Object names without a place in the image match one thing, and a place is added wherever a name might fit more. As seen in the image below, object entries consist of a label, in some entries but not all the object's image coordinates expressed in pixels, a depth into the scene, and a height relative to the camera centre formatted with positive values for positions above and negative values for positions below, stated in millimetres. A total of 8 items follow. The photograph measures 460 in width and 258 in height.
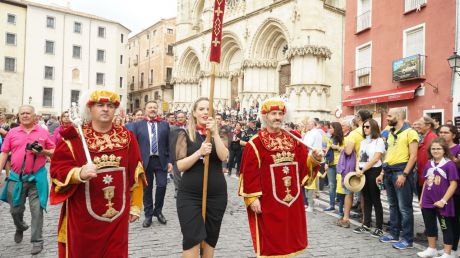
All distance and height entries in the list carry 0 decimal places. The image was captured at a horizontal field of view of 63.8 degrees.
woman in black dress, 3811 -519
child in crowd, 5281 -789
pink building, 14789 +3796
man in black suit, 6973 -348
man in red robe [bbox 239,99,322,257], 4113 -578
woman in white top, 6488 -538
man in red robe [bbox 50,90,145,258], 3234 -463
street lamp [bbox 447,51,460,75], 12297 +2658
